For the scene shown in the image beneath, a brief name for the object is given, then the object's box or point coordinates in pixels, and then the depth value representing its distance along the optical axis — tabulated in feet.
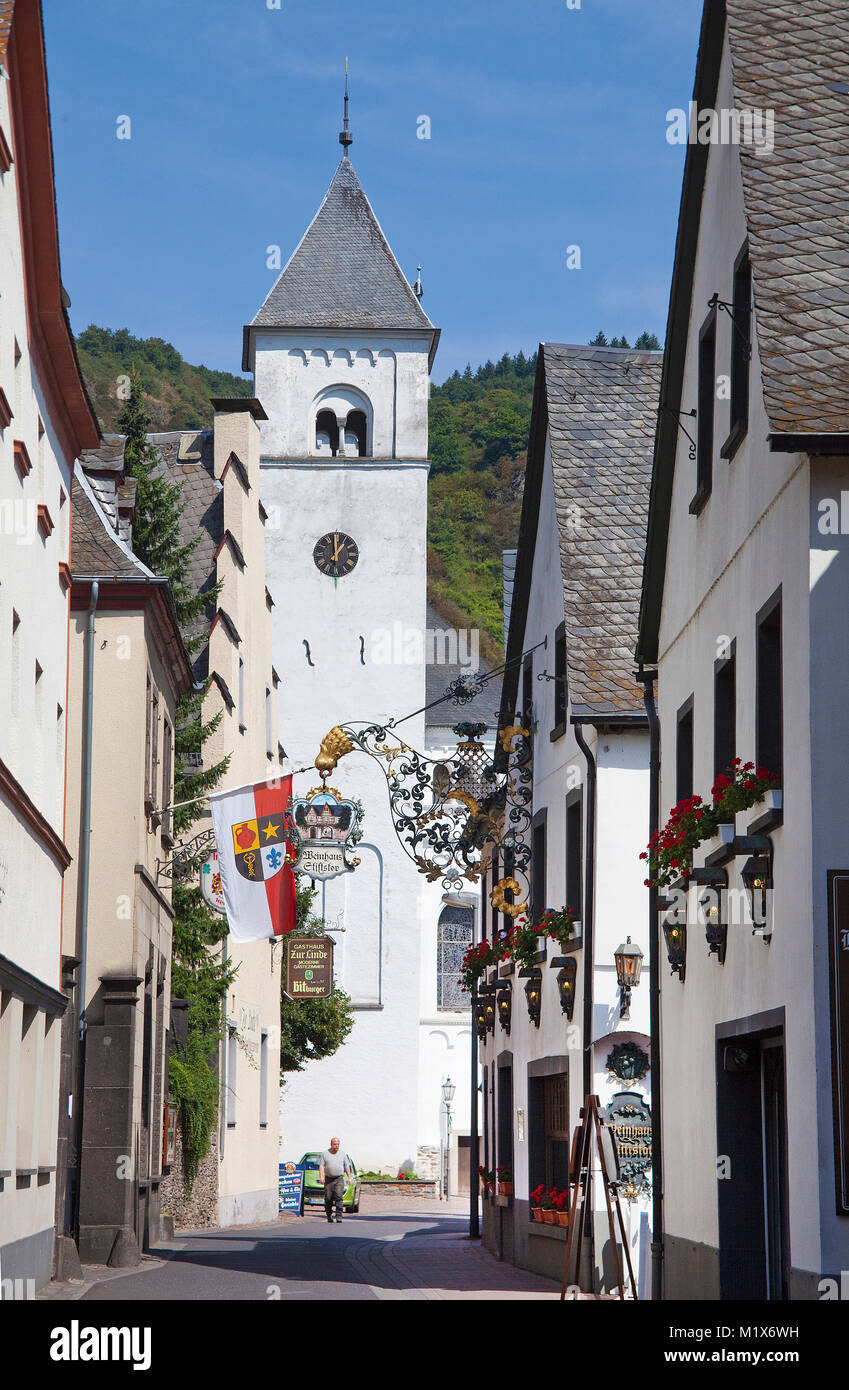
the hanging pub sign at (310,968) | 124.57
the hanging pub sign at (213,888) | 89.97
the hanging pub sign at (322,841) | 114.42
